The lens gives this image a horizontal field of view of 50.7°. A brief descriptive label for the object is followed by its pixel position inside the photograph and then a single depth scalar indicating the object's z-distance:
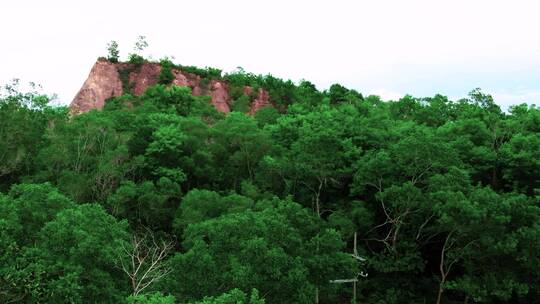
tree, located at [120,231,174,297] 19.19
